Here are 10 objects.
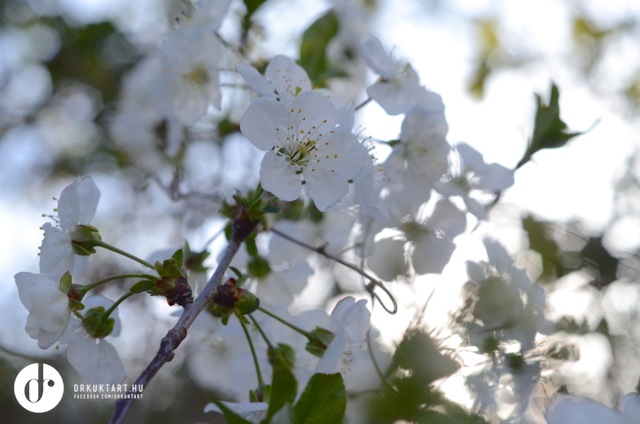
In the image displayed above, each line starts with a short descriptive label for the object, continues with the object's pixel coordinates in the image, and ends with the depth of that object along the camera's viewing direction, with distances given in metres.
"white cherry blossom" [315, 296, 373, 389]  0.38
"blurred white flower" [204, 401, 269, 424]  0.37
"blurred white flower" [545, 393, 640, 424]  0.33
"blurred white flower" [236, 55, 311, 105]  0.38
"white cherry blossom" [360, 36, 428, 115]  0.41
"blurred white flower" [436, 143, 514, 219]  0.42
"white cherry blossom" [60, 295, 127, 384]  0.38
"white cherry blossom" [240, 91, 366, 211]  0.38
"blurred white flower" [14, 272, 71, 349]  0.37
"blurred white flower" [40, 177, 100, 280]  0.38
